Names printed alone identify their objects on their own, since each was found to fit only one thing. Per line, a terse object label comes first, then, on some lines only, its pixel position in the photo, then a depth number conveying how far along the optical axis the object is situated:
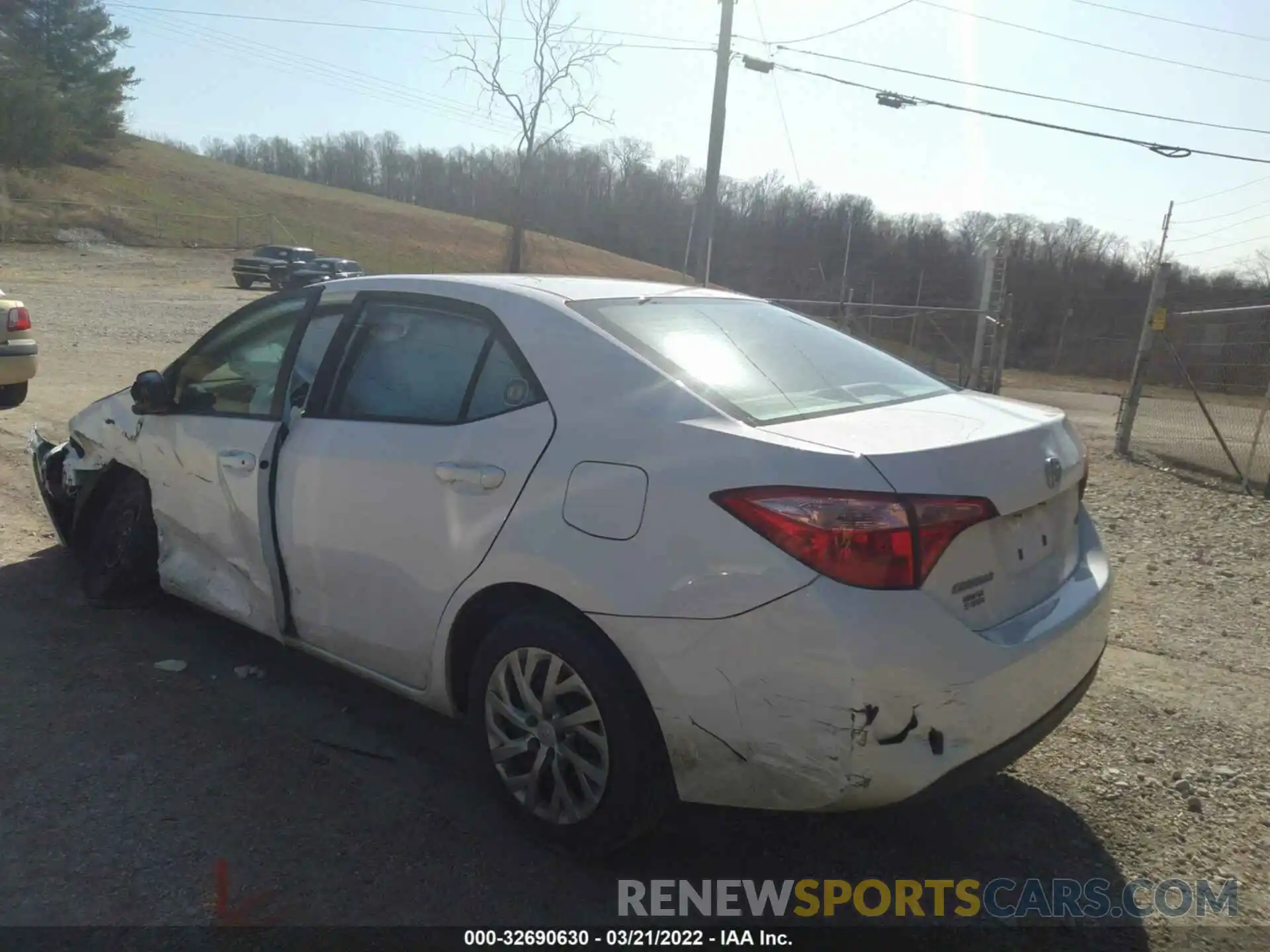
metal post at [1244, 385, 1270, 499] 8.59
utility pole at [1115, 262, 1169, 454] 10.81
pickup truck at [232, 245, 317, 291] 33.28
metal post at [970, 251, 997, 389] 15.88
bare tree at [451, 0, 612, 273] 21.02
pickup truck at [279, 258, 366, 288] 27.96
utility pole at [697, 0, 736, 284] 15.13
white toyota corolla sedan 2.30
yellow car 9.16
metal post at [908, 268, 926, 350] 16.50
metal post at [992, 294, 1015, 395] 15.78
